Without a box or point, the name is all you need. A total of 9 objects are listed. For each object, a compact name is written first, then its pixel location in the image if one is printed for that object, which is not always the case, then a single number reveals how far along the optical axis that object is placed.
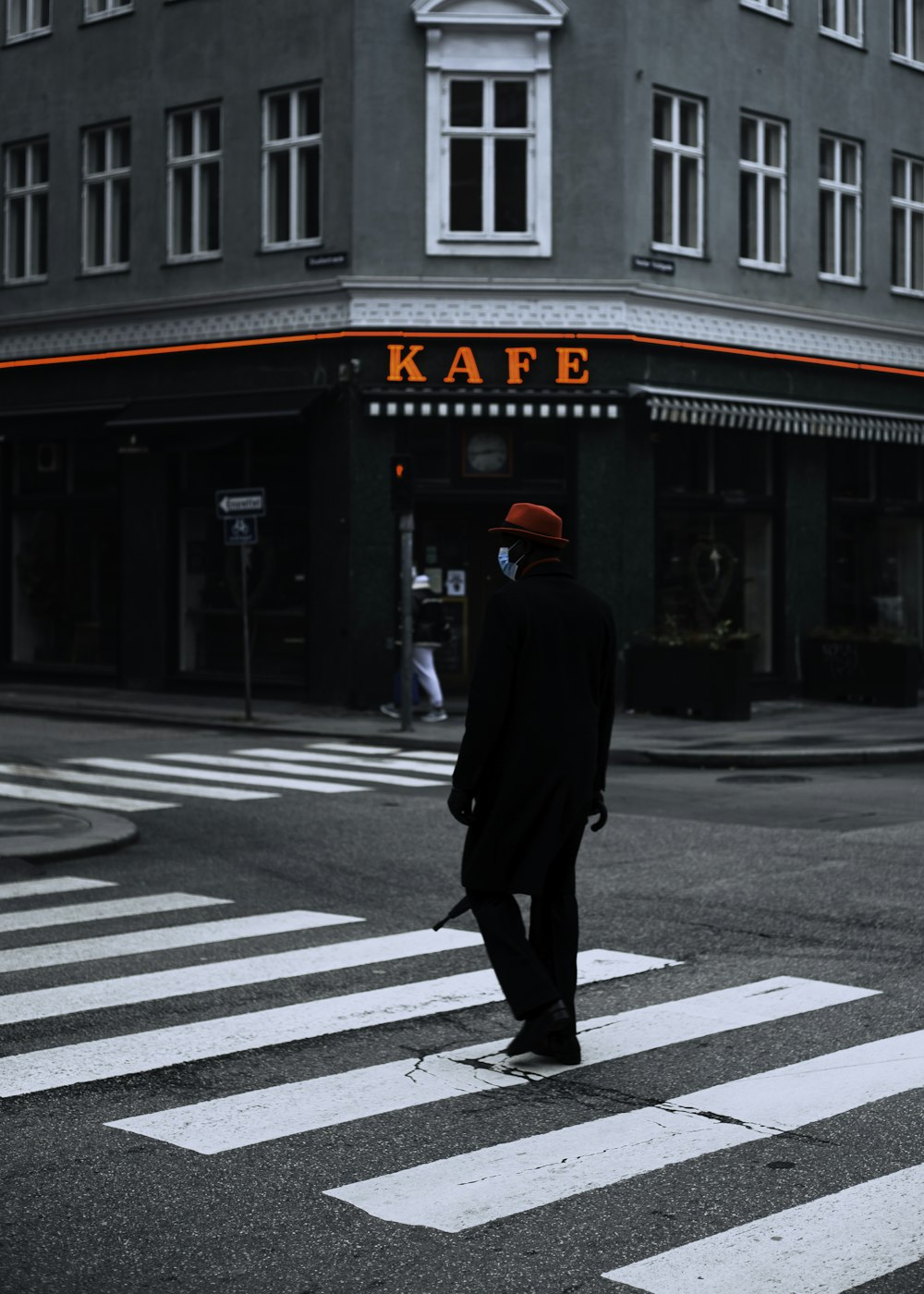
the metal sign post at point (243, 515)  22.52
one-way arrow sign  22.56
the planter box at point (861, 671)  25.66
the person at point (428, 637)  22.88
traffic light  21.12
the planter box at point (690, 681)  23.09
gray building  24.39
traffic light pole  21.28
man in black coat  6.54
